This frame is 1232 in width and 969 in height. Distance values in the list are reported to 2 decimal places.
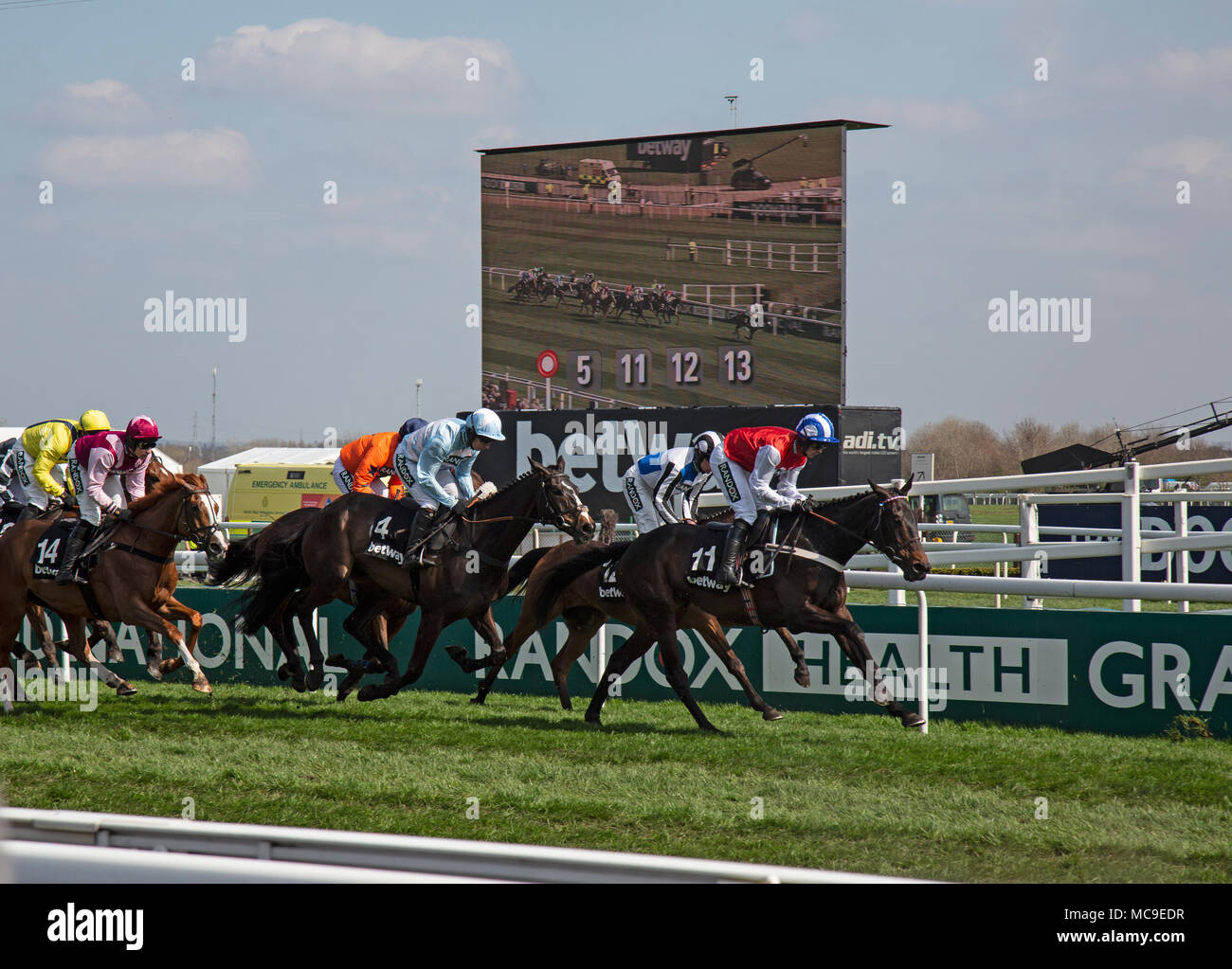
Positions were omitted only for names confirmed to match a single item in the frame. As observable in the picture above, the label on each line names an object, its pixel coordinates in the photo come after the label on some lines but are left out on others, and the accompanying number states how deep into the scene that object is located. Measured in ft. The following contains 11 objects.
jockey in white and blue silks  60.90
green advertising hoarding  44.29
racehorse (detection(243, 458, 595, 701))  54.44
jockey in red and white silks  50.11
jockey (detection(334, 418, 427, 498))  68.38
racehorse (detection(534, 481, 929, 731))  47.73
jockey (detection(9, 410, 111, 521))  60.50
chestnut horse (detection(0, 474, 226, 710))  57.11
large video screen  134.51
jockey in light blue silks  55.57
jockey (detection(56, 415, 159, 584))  57.82
